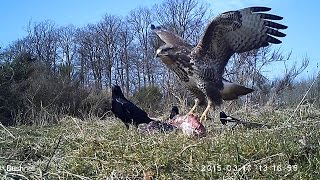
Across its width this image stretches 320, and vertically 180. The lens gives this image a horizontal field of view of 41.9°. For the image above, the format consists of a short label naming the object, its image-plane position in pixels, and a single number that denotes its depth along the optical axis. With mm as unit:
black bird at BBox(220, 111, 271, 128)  4800
